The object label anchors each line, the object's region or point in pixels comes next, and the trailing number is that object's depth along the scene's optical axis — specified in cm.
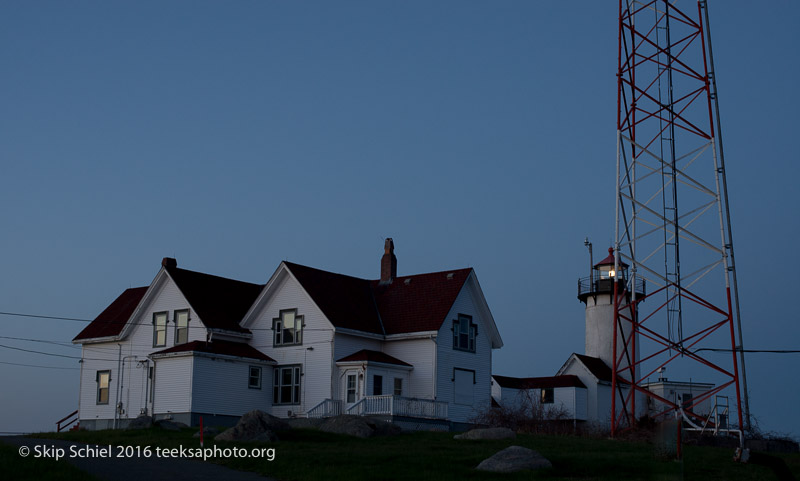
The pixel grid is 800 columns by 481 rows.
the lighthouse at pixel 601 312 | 5134
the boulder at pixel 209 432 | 2978
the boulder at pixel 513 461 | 2103
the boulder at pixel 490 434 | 2969
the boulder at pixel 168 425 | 3388
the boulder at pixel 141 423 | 3400
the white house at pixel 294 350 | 3884
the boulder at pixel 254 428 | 2725
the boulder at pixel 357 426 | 3038
